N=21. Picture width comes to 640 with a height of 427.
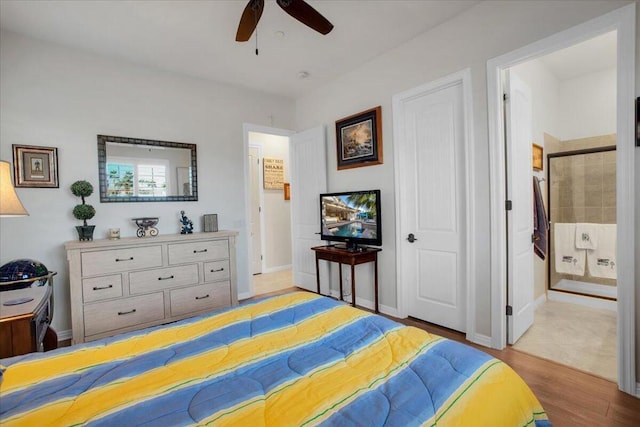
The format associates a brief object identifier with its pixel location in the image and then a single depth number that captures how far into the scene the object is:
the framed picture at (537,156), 3.26
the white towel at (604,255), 3.46
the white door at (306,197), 3.95
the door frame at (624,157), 1.73
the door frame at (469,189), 2.48
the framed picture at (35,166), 2.63
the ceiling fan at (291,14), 1.78
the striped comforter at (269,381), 0.83
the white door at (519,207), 2.38
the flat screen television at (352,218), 3.06
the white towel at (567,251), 3.64
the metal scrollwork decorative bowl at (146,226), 3.12
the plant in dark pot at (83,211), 2.79
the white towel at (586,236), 3.57
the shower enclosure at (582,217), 3.55
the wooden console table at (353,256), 3.08
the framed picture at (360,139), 3.23
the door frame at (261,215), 5.41
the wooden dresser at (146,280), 2.58
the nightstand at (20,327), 1.36
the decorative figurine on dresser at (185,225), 3.40
